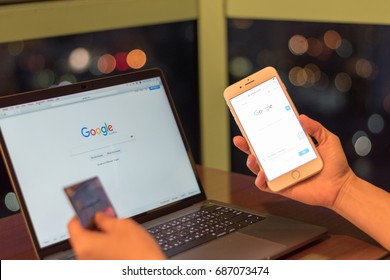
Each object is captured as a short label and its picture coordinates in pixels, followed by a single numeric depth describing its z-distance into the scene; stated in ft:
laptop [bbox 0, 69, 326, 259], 3.62
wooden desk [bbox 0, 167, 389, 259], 3.70
